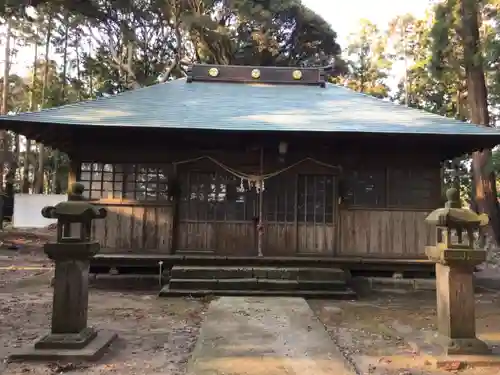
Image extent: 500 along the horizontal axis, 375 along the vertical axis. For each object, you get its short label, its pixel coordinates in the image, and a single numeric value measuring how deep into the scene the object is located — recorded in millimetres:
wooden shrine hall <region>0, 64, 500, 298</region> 8844
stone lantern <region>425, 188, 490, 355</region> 4609
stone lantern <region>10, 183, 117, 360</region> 4578
